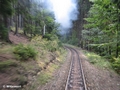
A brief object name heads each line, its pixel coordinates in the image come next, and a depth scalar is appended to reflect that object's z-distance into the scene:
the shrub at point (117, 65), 13.42
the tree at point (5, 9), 10.59
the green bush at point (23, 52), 10.67
